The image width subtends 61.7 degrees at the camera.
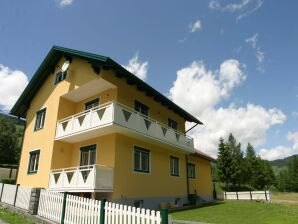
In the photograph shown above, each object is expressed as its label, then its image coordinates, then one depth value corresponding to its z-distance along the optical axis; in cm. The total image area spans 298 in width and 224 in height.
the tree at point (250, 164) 6506
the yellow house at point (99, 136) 1555
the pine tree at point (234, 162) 5122
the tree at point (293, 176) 8462
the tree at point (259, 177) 6612
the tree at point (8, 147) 6062
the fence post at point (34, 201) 1275
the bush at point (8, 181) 2502
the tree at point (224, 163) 5131
